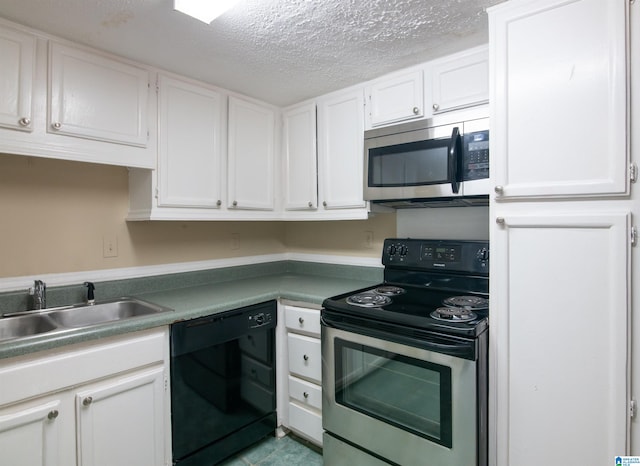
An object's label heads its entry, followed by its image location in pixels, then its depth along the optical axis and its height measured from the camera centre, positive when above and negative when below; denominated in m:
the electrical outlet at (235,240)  2.68 -0.07
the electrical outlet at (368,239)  2.49 -0.05
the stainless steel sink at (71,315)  1.65 -0.42
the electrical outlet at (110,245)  2.03 -0.08
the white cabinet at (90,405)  1.28 -0.69
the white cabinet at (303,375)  2.02 -0.84
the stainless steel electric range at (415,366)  1.41 -0.59
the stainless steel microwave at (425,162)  1.72 +0.37
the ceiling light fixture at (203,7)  1.32 +0.85
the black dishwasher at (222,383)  1.72 -0.80
